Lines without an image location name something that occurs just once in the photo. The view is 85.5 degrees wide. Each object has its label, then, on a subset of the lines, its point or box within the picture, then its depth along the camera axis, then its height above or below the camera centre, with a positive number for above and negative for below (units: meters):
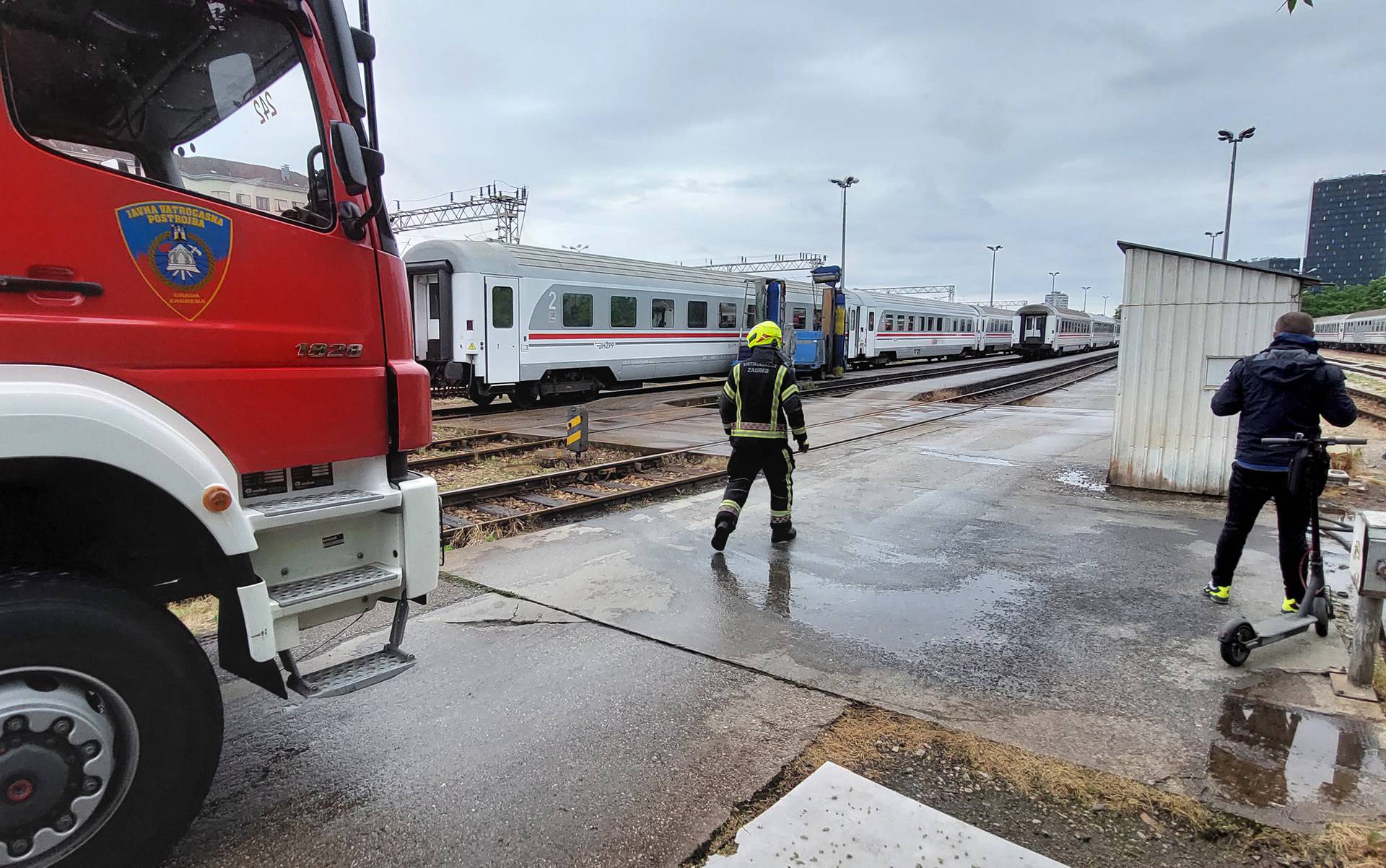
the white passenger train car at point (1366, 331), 48.62 +0.50
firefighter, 6.01 -0.76
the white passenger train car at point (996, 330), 47.53 +0.25
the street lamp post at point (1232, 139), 24.38 +6.41
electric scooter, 4.03 -1.41
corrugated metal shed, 7.42 -0.14
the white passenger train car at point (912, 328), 32.41 +0.23
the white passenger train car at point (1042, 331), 46.91 +0.22
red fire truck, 2.11 -0.25
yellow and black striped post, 9.82 -1.35
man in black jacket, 4.39 -0.44
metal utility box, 3.47 -1.01
